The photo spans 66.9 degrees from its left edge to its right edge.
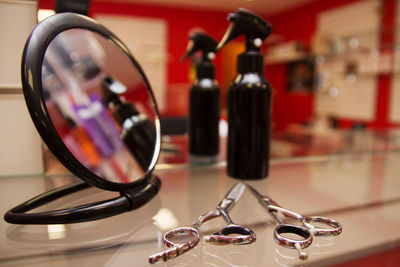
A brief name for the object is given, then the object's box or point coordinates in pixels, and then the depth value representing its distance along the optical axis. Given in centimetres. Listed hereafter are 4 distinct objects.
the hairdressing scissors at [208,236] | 23
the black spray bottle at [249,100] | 41
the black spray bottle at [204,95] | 52
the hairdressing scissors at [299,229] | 25
